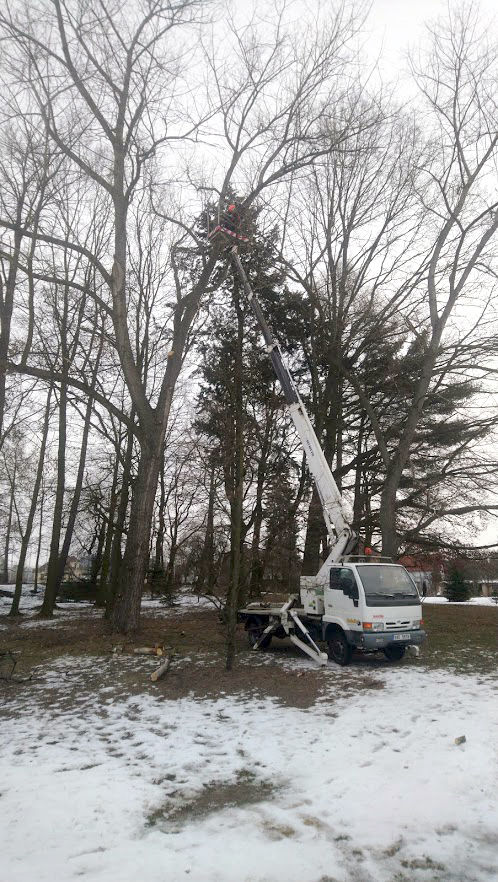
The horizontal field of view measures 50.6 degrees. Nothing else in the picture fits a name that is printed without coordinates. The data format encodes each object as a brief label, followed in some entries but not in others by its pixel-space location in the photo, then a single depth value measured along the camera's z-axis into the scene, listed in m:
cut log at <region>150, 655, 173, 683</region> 8.77
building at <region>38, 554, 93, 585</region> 45.95
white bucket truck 9.96
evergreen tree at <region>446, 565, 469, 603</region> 33.30
